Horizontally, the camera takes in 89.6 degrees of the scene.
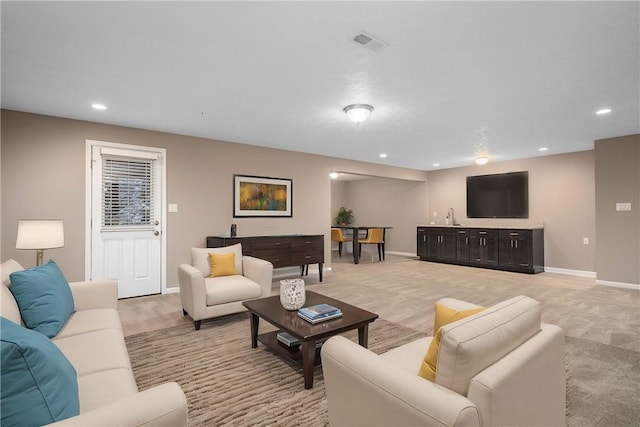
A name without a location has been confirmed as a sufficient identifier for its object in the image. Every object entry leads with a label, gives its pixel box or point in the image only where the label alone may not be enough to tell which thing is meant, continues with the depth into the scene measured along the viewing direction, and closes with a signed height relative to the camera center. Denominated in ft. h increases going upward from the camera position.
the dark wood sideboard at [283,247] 15.99 -1.57
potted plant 33.73 +0.04
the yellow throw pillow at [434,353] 3.90 -1.69
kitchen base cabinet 20.63 -2.16
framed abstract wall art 17.89 +1.24
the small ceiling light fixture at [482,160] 20.96 +3.73
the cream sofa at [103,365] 3.13 -2.29
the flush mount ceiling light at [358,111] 11.71 +3.87
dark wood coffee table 6.99 -2.51
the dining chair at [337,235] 27.56 -1.56
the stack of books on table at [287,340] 8.25 -3.18
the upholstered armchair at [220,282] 10.41 -2.27
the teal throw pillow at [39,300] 6.16 -1.61
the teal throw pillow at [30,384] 2.93 -1.59
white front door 13.89 +0.08
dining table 25.14 -2.26
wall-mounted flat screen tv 22.70 +1.55
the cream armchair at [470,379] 3.41 -1.90
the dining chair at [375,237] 26.66 -1.67
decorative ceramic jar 8.53 -2.03
